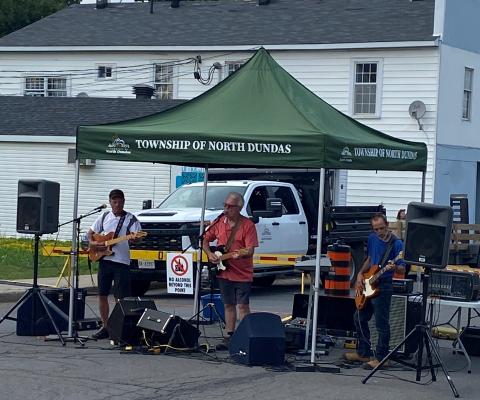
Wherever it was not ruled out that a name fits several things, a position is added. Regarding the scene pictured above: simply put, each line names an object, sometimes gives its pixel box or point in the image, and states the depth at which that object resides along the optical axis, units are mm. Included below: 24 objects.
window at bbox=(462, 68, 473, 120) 32969
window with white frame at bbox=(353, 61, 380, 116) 32156
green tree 56500
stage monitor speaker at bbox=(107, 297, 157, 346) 13328
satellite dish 30922
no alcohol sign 14359
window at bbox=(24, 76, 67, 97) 38088
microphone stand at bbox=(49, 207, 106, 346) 13805
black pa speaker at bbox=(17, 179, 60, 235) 14000
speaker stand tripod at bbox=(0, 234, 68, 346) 14055
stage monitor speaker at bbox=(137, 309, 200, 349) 13031
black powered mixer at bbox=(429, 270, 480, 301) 12758
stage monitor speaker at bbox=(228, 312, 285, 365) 12461
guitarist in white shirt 13969
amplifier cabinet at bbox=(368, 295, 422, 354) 12859
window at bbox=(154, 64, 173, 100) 35688
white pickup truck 19156
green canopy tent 12477
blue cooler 15625
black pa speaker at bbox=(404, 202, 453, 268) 11289
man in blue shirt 12172
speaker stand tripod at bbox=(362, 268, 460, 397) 11289
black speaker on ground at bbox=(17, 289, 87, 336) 14211
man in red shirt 13422
